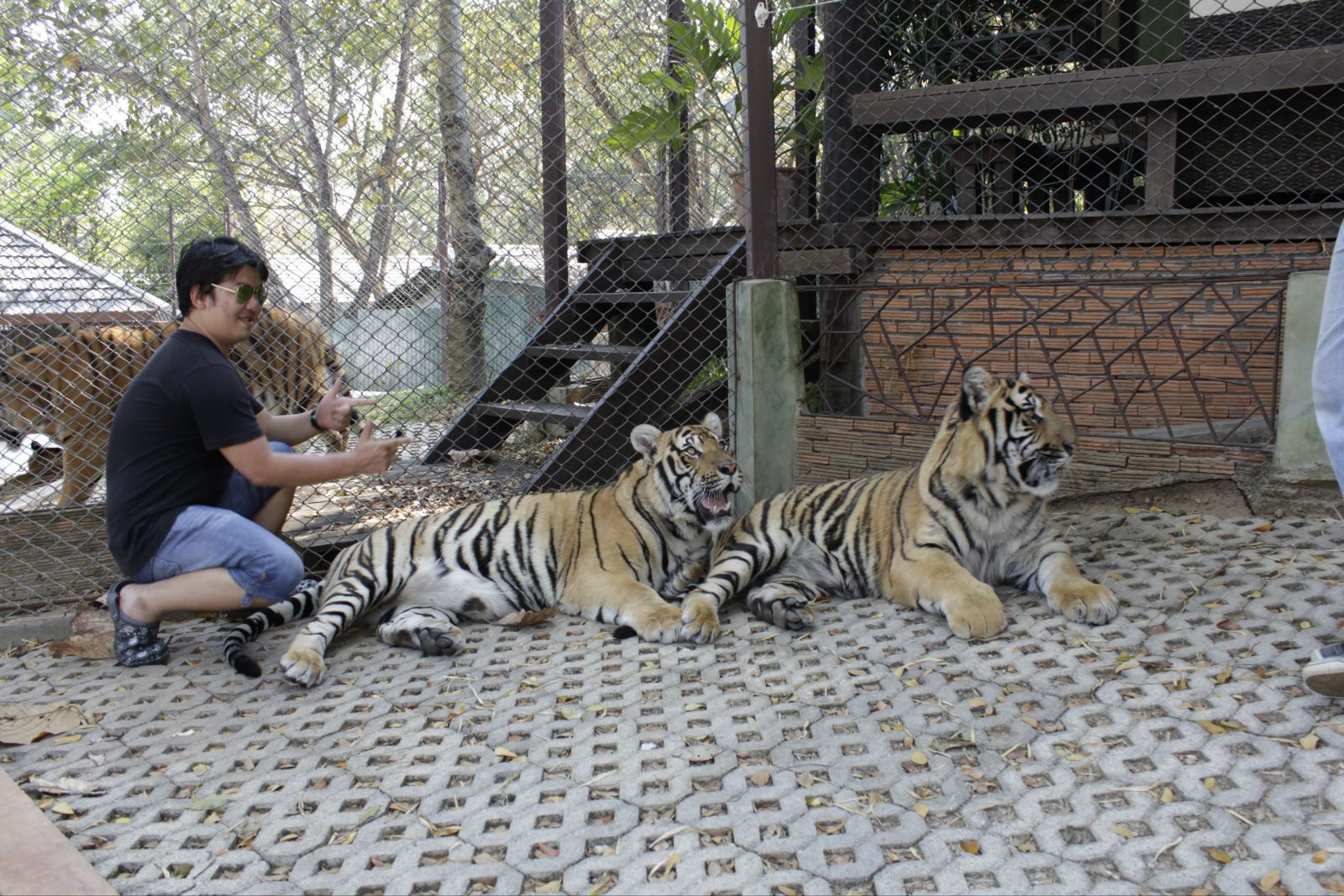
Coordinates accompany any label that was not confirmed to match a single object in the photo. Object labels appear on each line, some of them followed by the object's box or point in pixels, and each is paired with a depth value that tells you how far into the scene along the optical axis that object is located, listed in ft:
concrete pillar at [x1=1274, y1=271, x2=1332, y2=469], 13.28
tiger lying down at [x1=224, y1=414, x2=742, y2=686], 13.24
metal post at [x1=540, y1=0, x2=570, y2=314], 19.57
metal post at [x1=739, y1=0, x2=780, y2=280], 15.33
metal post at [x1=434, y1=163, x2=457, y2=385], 20.13
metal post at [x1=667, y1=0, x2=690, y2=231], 21.95
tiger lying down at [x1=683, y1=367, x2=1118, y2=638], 12.02
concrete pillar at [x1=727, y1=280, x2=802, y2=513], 16.17
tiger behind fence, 19.83
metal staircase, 17.33
